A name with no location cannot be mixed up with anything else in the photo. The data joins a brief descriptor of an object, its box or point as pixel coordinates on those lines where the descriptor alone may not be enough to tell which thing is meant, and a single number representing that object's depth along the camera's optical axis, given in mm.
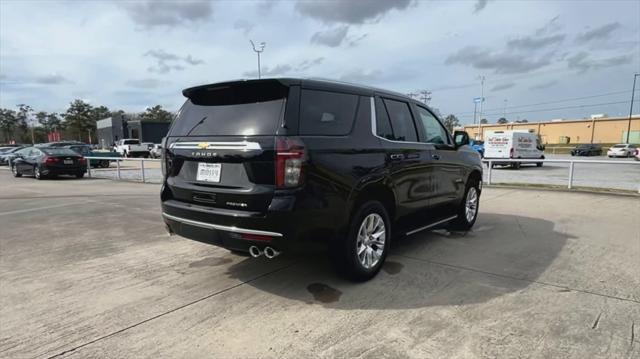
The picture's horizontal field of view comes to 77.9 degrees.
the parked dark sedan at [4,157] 29172
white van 24328
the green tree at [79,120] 82000
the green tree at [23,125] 88750
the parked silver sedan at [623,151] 40844
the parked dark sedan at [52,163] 16141
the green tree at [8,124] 86312
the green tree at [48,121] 94062
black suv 3229
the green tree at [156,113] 95188
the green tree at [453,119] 117238
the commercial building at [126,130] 56344
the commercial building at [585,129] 64188
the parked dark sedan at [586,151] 45531
